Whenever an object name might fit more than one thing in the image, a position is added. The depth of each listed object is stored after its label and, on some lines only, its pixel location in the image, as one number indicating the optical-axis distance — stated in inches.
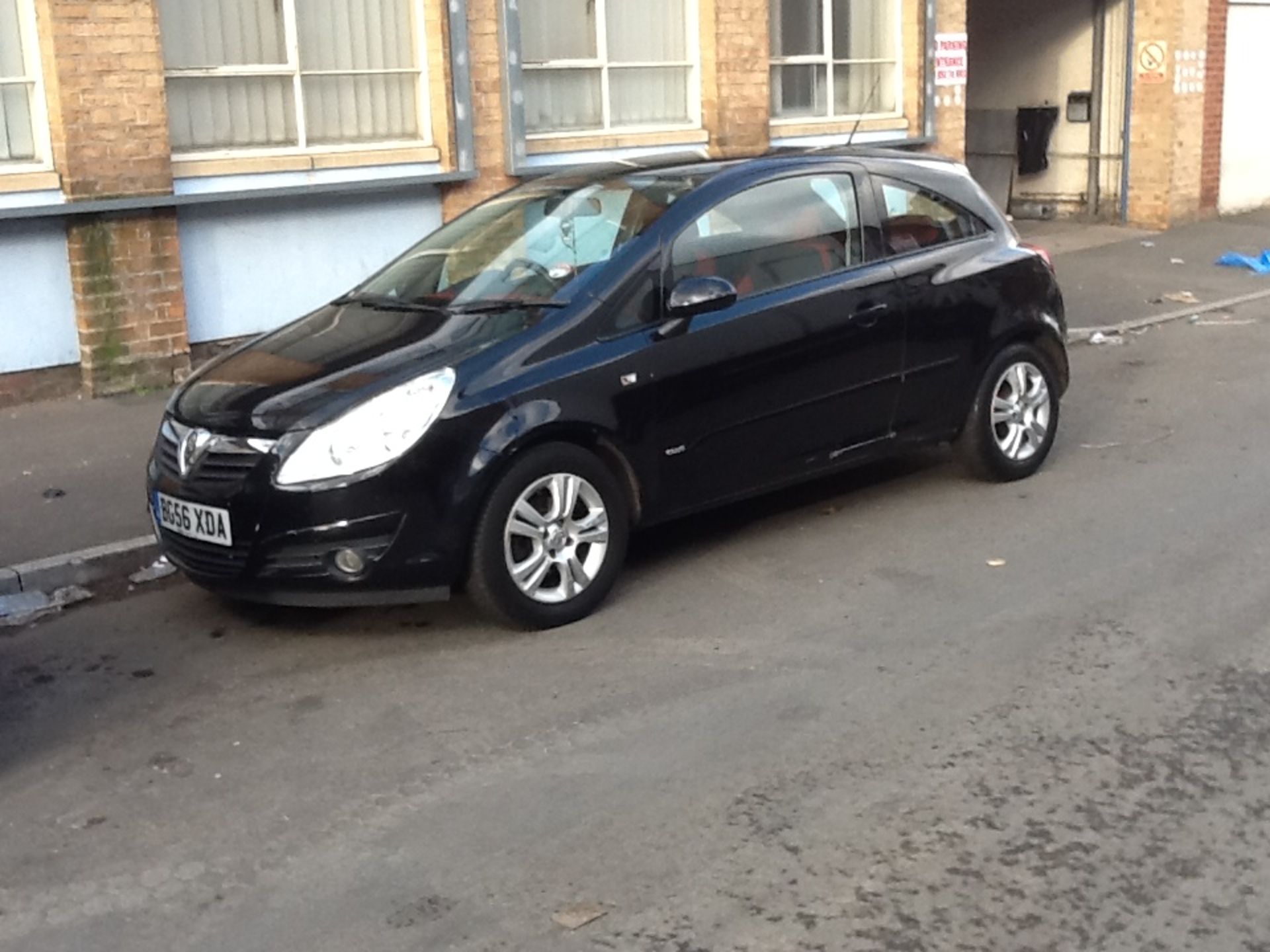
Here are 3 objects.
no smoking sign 746.2
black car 232.2
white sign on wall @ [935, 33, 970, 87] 647.1
